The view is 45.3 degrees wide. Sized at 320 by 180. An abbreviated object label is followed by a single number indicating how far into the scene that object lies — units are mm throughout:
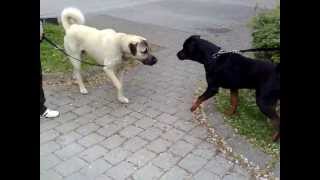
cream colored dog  5121
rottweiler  4234
